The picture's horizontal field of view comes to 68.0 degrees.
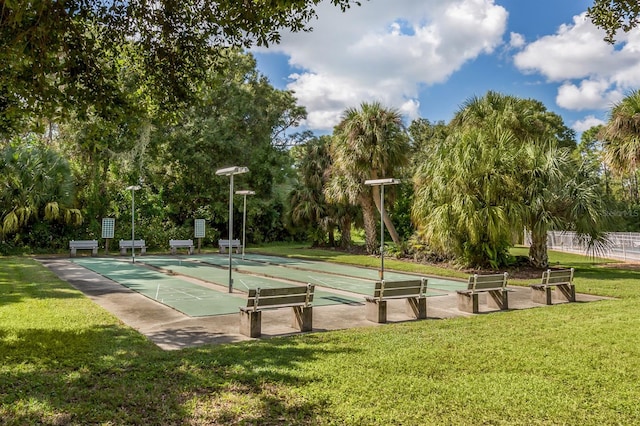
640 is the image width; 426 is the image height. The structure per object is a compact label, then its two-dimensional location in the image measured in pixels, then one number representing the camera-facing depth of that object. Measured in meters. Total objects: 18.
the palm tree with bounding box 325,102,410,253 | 23.88
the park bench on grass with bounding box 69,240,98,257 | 24.98
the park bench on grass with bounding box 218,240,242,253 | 29.67
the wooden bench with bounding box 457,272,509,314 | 9.70
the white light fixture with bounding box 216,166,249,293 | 11.85
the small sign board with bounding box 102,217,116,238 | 26.95
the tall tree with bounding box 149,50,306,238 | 32.38
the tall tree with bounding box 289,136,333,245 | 30.52
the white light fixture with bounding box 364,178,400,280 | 14.63
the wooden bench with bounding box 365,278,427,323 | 8.66
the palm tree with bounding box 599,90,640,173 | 16.92
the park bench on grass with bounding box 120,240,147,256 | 26.61
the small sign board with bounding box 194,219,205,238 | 28.86
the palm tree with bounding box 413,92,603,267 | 16.22
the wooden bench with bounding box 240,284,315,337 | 7.45
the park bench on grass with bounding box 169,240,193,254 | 28.44
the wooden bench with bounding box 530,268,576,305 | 10.73
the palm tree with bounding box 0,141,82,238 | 24.39
